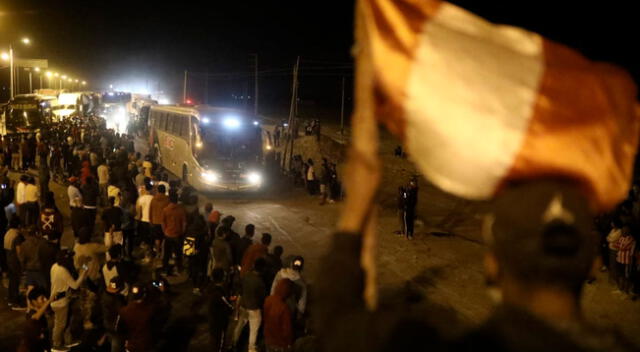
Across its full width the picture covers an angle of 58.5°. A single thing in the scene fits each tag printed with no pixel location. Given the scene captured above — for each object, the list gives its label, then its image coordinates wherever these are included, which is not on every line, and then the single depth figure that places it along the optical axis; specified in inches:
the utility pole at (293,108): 1036.6
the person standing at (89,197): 507.5
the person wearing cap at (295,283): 313.1
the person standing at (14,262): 365.1
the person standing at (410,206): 581.3
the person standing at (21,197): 505.6
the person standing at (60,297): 304.7
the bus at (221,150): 810.8
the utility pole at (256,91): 1440.2
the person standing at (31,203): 502.0
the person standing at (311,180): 843.4
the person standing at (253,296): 304.3
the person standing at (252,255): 338.6
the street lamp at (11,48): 1418.3
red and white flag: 81.0
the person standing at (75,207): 489.4
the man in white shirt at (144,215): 479.2
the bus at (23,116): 1414.9
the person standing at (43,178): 642.2
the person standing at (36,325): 247.6
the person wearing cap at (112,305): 285.3
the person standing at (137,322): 267.6
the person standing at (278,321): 283.4
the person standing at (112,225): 438.6
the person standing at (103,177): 630.5
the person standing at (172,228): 441.4
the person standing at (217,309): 296.4
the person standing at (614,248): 447.8
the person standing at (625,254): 438.9
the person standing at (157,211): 463.5
